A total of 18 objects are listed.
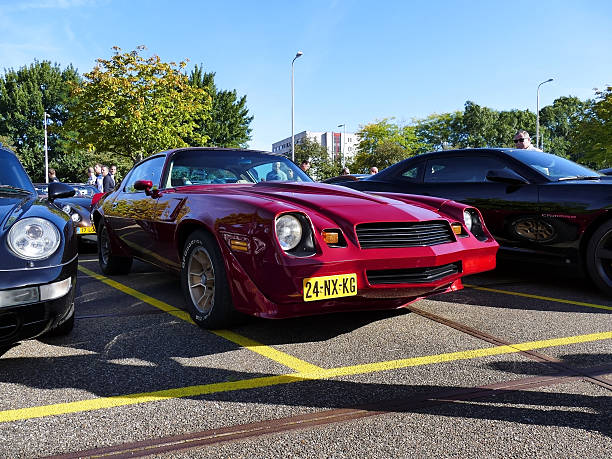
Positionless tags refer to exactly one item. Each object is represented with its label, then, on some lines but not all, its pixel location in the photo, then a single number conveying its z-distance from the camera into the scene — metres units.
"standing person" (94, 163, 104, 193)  14.47
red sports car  2.91
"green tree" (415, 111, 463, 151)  59.09
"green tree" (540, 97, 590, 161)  83.16
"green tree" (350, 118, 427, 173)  50.03
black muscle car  4.65
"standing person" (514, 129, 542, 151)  7.29
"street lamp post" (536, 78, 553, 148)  43.68
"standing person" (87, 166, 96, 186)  15.43
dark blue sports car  2.59
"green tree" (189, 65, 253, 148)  51.72
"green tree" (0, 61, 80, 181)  49.75
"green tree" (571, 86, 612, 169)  28.91
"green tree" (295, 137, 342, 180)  50.56
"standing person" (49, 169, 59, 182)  14.20
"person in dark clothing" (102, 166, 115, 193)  13.55
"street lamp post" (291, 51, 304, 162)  30.26
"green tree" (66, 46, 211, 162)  24.42
